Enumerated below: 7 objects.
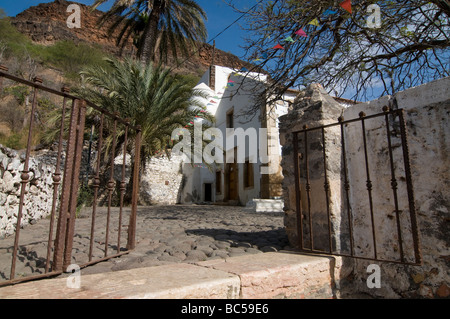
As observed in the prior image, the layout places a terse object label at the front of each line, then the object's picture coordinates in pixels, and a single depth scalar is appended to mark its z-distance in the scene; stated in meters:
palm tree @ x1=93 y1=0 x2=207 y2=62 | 11.62
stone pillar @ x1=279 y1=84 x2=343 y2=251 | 2.48
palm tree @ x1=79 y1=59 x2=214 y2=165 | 9.23
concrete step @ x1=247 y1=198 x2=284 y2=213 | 8.80
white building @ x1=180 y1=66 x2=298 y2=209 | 11.07
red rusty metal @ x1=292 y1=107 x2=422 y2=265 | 1.93
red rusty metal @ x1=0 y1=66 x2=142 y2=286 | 1.79
